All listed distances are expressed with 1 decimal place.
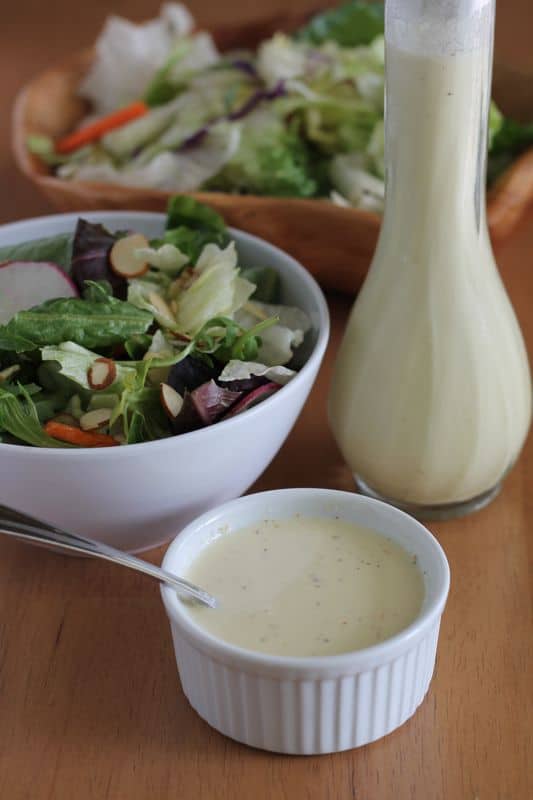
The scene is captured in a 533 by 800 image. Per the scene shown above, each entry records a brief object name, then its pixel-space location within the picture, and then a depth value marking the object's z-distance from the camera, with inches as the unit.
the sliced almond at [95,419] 29.4
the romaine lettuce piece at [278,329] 30.5
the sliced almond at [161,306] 30.8
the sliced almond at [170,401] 29.1
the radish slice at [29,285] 30.6
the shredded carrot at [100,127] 39.9
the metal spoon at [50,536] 27.8
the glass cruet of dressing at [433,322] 28.0
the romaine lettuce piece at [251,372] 29.4
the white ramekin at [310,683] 26.0
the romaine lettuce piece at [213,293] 30.6
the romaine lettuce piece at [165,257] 31.7
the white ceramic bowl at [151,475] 28.0
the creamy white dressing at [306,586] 26.7
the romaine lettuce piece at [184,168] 37.4
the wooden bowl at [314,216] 34.5
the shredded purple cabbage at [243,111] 38.3
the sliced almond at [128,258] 31.5
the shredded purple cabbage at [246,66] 40.4
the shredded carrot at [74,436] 29.0
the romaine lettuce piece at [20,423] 28.8
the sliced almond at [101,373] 29.3
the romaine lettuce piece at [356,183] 36.3
